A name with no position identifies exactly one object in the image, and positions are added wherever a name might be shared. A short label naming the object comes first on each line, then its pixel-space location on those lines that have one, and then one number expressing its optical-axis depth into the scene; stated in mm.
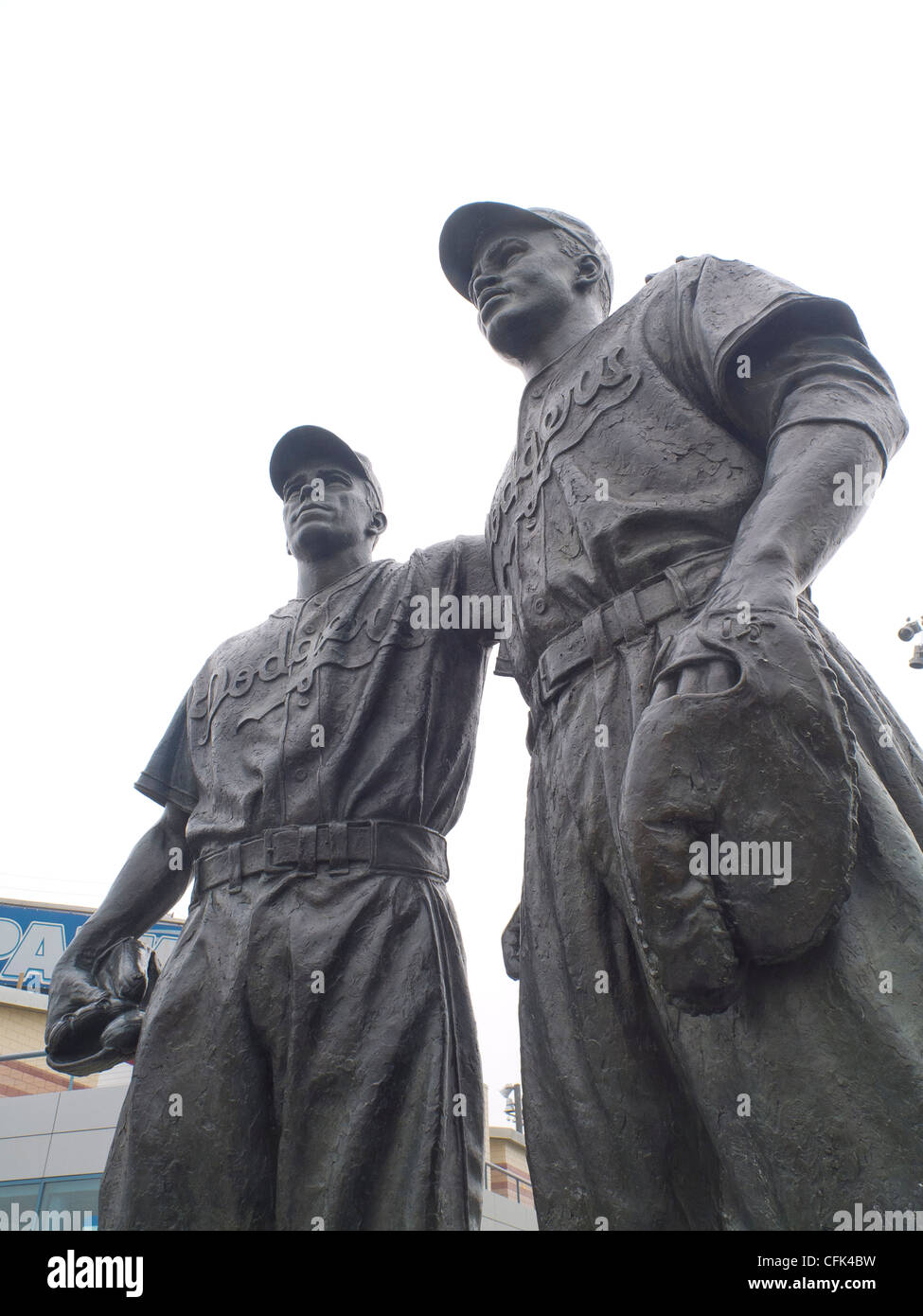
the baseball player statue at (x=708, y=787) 2135
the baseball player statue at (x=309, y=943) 3500
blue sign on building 20094
